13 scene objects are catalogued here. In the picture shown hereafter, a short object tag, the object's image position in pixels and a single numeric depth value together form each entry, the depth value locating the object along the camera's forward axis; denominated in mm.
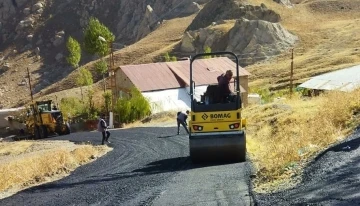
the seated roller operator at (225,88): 13586
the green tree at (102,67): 54938
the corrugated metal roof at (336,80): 31714
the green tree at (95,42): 53125
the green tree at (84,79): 54772
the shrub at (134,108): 39625
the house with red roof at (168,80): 41406
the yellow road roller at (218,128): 13406
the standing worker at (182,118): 24656
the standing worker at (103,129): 23094
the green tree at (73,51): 56900
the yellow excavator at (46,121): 34312
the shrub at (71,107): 47919
